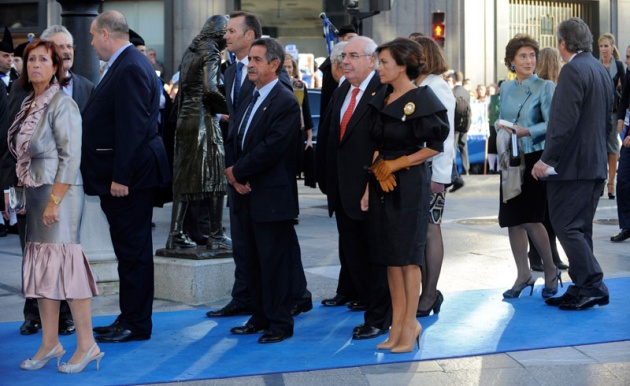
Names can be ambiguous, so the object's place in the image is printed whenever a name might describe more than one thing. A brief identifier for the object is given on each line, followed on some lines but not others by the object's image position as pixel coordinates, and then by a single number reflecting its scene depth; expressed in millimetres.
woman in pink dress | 6324
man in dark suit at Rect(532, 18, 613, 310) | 7832
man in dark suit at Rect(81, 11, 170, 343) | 6805
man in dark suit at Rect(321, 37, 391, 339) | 7102
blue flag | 15144
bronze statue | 8438
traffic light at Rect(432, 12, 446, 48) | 24625
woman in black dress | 6680
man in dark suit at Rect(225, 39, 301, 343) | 7035
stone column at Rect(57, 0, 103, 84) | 8945
